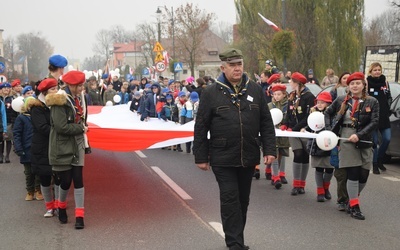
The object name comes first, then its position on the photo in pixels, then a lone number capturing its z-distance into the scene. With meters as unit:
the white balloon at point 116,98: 17.81
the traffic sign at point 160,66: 31.48
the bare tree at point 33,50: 116.44
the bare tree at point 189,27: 52.41
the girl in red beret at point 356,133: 7.15
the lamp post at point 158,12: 42.03
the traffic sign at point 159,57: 32.00
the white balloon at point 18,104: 9.89
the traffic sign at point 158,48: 32.16
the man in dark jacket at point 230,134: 5.56
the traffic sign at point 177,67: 34.32
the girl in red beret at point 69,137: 6.73
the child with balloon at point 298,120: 8.66
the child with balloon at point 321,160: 8.19
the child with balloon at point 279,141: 9.41
